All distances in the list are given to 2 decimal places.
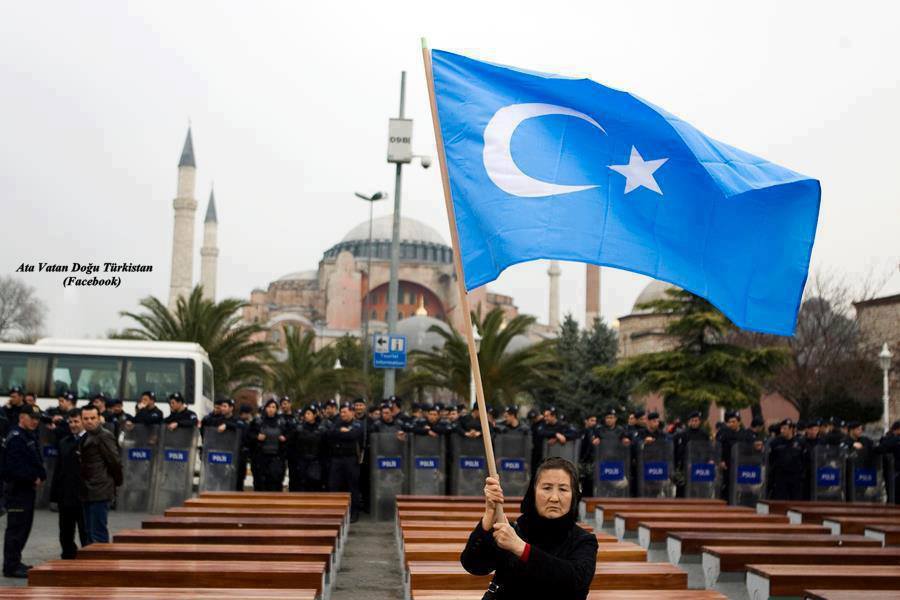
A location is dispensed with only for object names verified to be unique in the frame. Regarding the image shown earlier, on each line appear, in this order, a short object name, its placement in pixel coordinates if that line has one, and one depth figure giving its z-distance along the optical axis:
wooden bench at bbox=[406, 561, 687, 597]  6.15
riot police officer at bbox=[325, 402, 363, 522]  15.21
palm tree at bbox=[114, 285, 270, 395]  38.03
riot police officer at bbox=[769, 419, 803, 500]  16.50
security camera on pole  21.30
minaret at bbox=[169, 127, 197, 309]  73.19
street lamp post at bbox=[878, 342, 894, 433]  31.08
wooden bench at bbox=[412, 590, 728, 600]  5.77
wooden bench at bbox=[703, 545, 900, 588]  7.37
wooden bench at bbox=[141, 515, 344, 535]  8.44
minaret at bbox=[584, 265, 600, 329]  81.44
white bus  23.30
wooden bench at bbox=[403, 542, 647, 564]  6.95
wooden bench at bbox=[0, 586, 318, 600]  5.37
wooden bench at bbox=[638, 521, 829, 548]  9.20
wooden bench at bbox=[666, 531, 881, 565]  8.31
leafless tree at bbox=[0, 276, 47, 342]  44.44
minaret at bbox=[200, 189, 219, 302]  88.81
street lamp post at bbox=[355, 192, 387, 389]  38.33
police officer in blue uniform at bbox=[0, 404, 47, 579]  9.62
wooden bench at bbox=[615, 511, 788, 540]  10.05
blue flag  5.97
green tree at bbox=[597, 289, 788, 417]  31.89
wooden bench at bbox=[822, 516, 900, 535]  10.37
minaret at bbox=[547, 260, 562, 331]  101.69
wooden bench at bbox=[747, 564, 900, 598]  6.46
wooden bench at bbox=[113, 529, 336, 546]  7.55
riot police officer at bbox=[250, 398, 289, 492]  15.99
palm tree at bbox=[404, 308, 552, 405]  37.94
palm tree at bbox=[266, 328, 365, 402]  48.28
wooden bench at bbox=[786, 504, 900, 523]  11.58
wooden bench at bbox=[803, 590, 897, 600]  5.73
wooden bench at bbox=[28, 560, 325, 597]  5.96
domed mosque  98.62
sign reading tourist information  21.36
